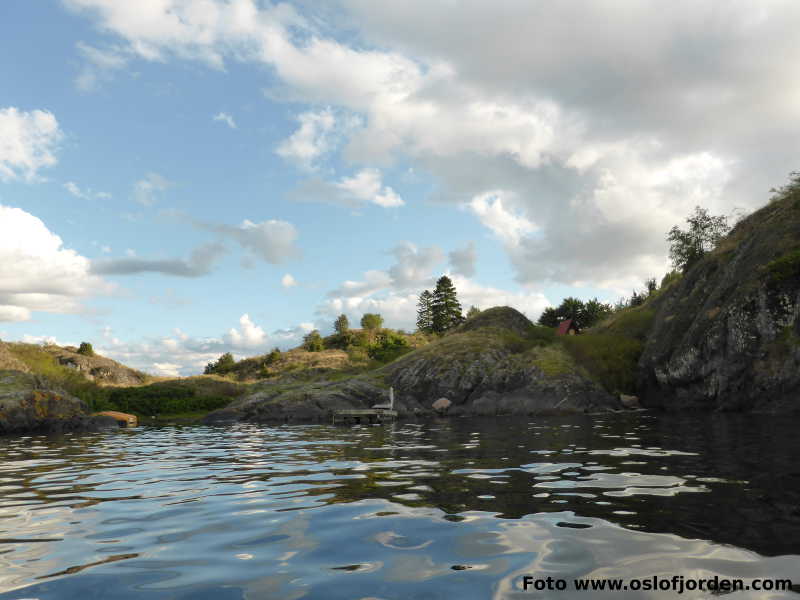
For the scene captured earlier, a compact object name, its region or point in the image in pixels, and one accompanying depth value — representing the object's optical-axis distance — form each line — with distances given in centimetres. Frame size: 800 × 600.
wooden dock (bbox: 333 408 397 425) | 3146
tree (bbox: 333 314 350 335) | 7969
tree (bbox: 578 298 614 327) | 6800
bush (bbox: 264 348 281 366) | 7144
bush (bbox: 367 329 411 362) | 5991
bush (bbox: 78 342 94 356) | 6109
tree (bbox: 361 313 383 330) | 7925
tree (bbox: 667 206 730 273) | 4941
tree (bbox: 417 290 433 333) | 8564
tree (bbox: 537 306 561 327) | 7094
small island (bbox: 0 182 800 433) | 2688
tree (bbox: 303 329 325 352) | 7488
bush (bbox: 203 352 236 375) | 7525
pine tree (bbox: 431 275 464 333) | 8338
